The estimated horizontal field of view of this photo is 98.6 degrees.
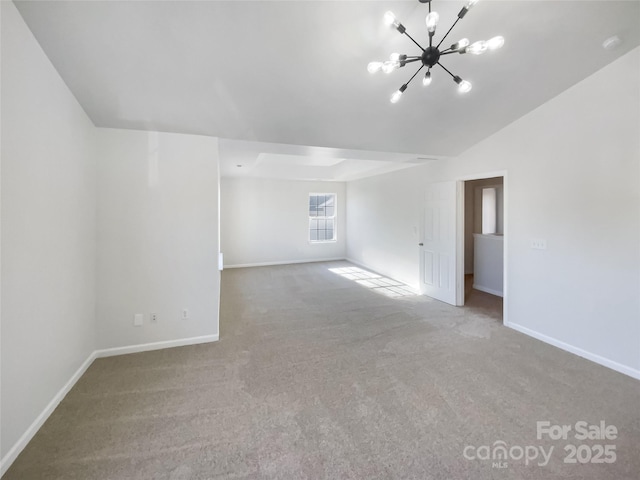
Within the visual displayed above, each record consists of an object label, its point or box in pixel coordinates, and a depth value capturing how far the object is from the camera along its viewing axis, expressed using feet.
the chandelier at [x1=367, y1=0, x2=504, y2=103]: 4.96
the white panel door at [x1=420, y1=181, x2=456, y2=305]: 14.80
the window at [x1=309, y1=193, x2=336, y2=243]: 28.27
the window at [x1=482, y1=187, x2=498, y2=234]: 21.27
